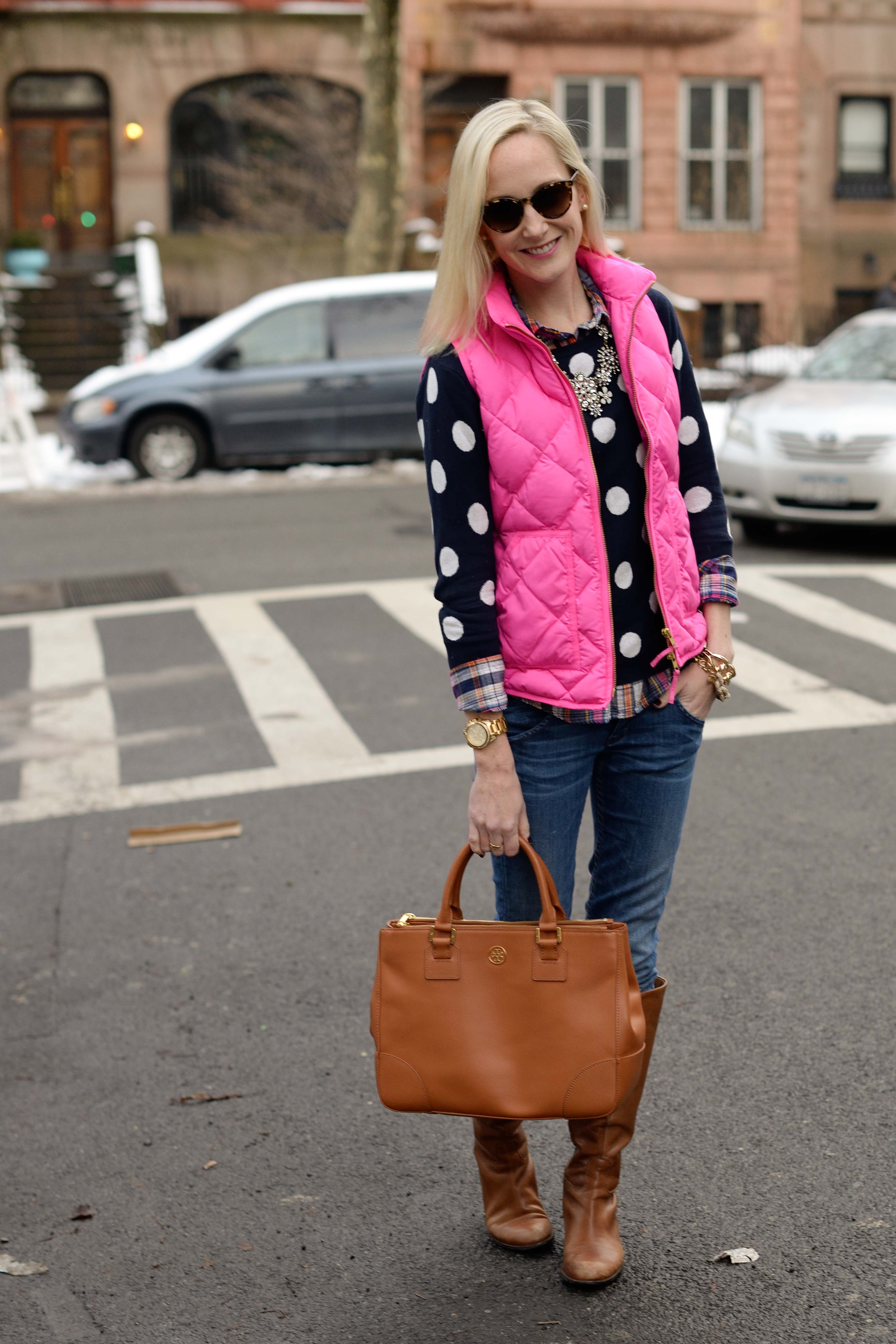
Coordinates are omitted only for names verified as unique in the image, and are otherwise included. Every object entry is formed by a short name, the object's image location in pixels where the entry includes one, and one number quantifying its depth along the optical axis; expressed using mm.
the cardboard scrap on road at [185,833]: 5953
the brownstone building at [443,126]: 29938
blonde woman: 2840
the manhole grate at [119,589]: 10727
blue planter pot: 28516
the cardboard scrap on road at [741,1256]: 3117
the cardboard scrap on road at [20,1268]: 3197
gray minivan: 16234
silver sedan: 11070
